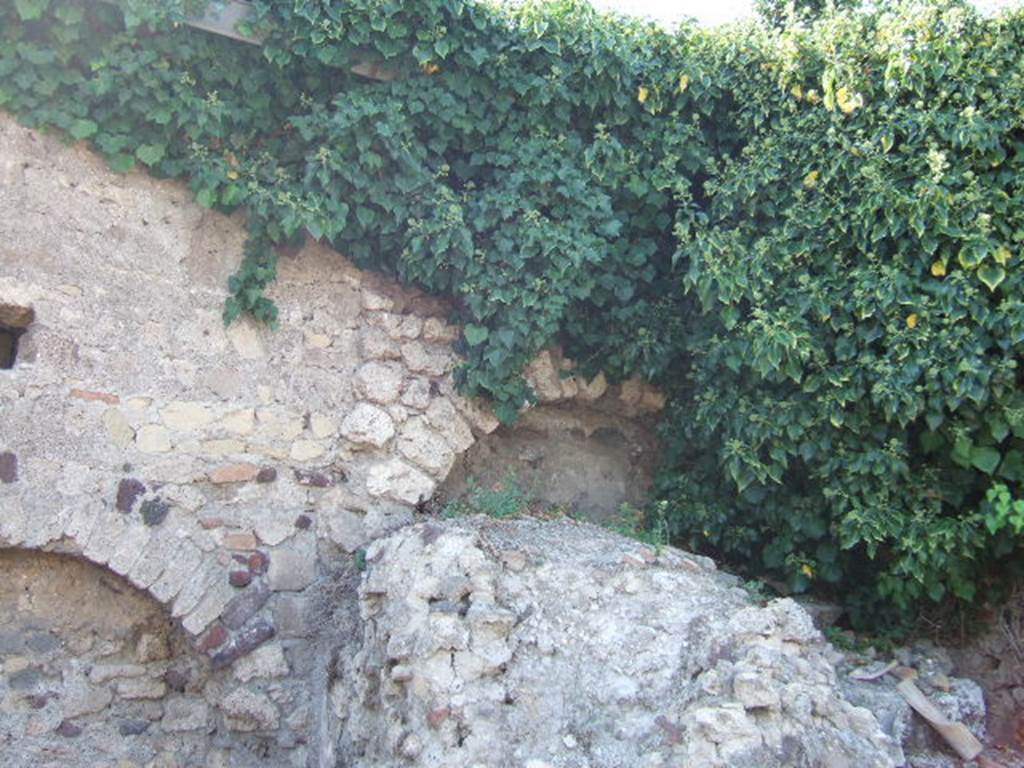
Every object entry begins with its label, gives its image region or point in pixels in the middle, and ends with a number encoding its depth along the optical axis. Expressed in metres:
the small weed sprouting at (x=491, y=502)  4.73
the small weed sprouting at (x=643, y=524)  4.84
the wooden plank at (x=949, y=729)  3.93
